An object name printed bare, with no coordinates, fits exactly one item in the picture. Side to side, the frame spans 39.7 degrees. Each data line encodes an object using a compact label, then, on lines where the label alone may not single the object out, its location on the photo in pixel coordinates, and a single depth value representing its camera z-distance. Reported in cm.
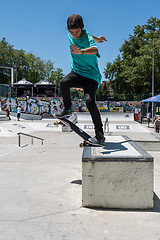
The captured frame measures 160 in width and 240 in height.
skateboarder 357
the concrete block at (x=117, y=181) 287
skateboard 395
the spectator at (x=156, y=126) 1594
